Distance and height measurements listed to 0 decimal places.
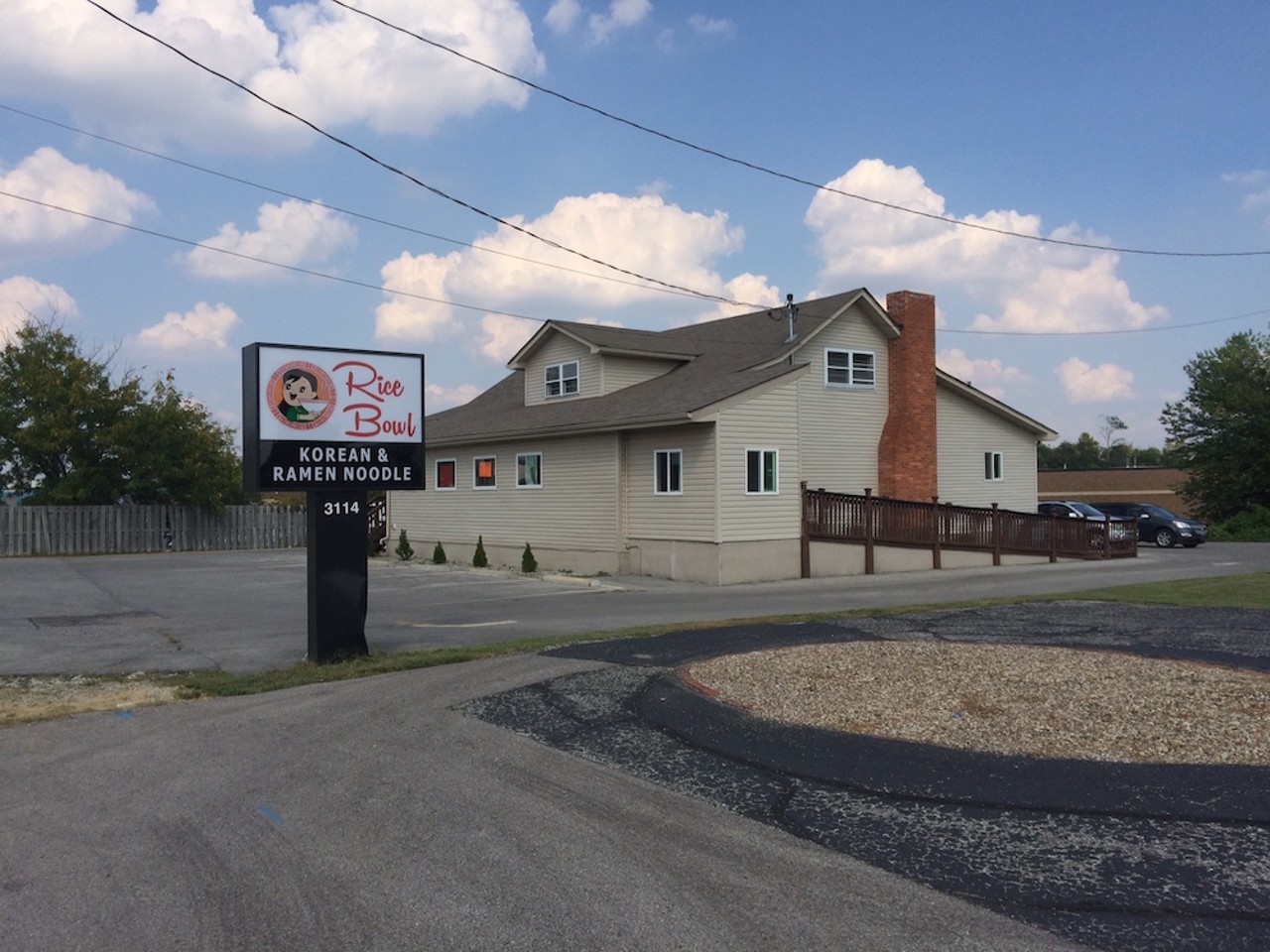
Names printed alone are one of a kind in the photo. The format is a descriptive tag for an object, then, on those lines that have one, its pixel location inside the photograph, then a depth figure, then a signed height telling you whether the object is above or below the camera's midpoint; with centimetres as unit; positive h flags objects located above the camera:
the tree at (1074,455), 11488 +491
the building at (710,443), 2428 +158
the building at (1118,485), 6631 +89
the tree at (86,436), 3719 +264
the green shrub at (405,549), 3403 -135
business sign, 1216 +102
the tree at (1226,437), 5088 +300
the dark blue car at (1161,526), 3838 -98
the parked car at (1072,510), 3728 -35
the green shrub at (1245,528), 4575 -134
